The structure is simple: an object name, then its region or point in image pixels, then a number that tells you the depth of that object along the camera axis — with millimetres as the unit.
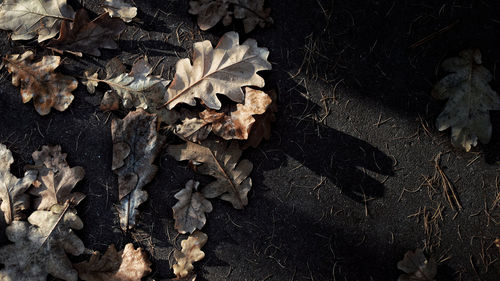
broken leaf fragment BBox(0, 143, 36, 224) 2592
